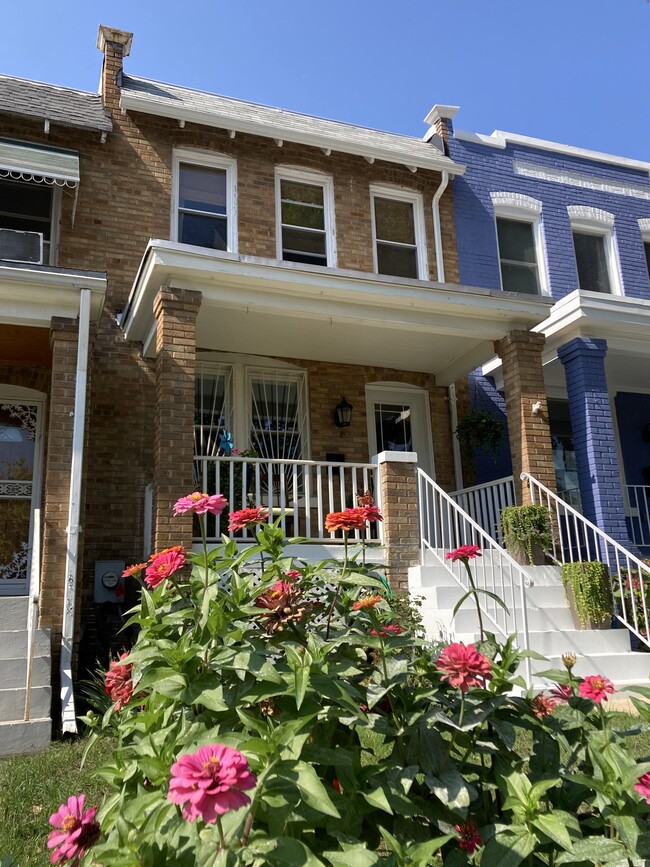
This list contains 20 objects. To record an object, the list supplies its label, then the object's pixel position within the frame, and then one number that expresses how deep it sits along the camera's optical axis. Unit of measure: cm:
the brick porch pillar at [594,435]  827
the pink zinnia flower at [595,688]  192
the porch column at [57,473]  637
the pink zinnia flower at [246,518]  231
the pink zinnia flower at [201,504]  208
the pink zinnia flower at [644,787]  146
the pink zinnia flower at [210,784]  109
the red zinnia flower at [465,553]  226
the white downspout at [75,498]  602
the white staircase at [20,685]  483
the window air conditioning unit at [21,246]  816
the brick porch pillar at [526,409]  823
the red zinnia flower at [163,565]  203
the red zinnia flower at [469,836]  156
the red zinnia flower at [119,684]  198
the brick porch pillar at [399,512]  748
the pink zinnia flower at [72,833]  147
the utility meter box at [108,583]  771
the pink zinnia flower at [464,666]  168
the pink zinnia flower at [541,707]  187
